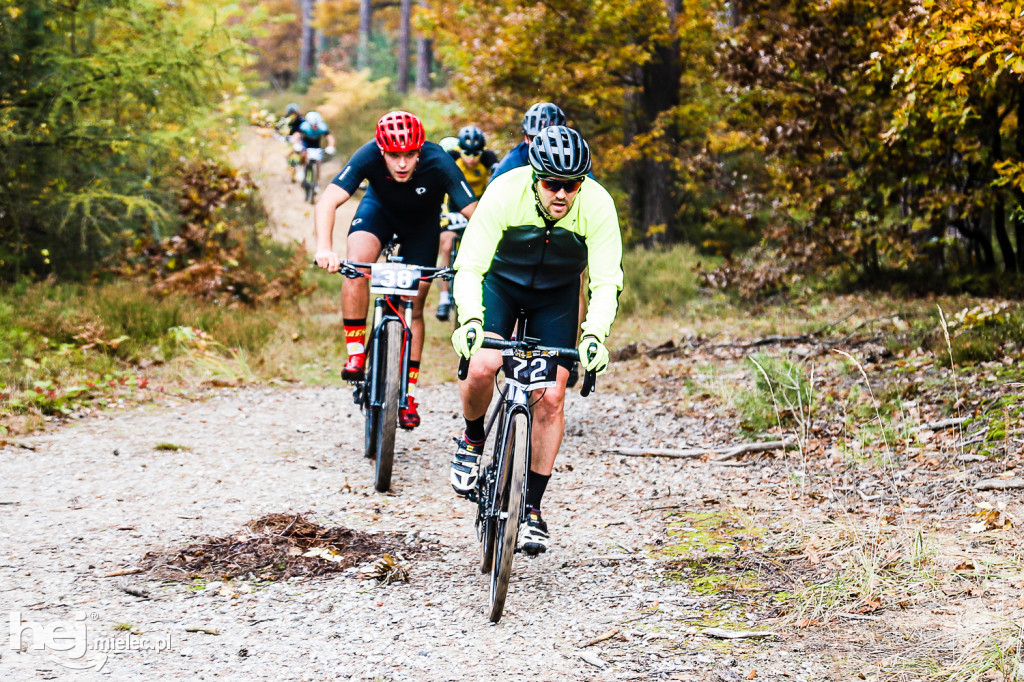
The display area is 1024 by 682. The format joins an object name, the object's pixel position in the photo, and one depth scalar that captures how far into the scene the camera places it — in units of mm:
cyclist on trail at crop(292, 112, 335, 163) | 20828
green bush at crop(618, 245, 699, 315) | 13250
